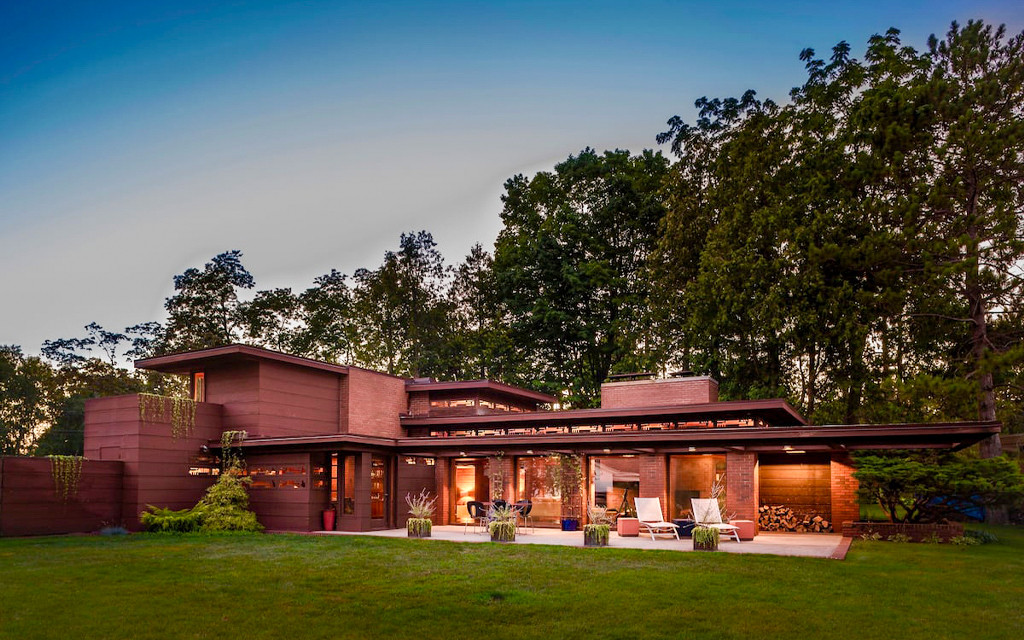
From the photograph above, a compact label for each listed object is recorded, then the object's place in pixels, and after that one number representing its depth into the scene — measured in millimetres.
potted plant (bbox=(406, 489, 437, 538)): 18234
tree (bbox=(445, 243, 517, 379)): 38500
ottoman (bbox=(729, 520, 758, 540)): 17297
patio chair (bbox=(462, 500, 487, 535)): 20427
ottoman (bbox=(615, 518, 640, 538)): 18094
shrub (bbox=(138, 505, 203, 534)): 19734
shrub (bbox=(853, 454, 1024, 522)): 16828
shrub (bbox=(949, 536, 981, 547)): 16986
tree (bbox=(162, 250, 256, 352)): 39219
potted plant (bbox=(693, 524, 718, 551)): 14945
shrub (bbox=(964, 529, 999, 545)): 17920
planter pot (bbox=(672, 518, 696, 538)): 17531
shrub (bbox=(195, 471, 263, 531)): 19969
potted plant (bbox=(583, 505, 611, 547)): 15914
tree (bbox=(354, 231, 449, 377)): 40250
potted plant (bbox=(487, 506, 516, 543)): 16984
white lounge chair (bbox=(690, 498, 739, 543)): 16844
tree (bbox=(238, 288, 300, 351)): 40250
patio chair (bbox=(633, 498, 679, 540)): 17766
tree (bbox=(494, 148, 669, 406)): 35812
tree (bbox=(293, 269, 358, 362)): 41438
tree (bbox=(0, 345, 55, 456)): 39250
